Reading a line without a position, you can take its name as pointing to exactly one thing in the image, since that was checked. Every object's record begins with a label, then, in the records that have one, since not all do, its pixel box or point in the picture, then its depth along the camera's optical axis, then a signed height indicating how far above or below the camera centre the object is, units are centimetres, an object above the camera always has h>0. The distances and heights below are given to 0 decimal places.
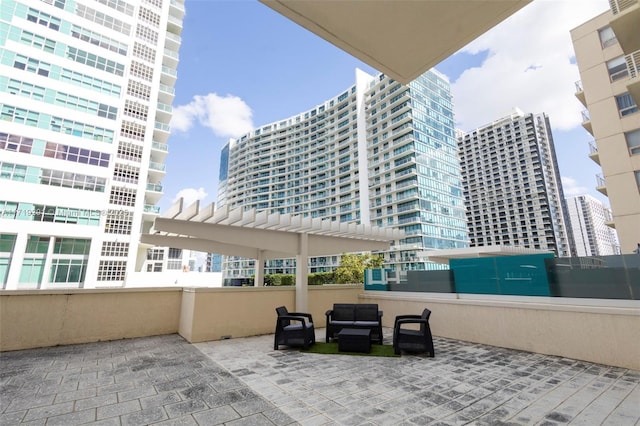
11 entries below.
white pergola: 793 +128
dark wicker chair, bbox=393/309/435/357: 591 -146
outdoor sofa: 726 -131
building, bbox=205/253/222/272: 10742 +333
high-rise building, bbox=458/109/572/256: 7306 +2249
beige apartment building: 1434 +812
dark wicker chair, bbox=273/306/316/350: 660 -148
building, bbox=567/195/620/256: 9206 +1457
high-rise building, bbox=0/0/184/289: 2316 +1238
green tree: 3194 +52
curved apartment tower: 4569 +2081
